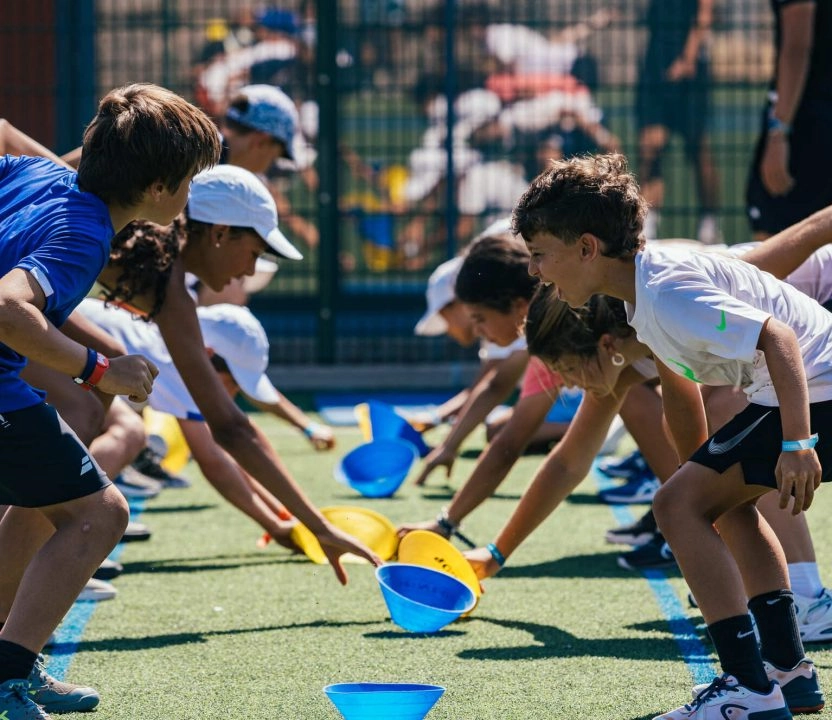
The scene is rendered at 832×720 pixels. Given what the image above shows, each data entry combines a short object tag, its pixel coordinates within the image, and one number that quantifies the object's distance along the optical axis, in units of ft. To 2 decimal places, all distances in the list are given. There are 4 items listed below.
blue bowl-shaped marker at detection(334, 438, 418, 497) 37.51
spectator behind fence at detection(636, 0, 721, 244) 61.11
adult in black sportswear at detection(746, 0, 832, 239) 38.29
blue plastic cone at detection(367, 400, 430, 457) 41.08
